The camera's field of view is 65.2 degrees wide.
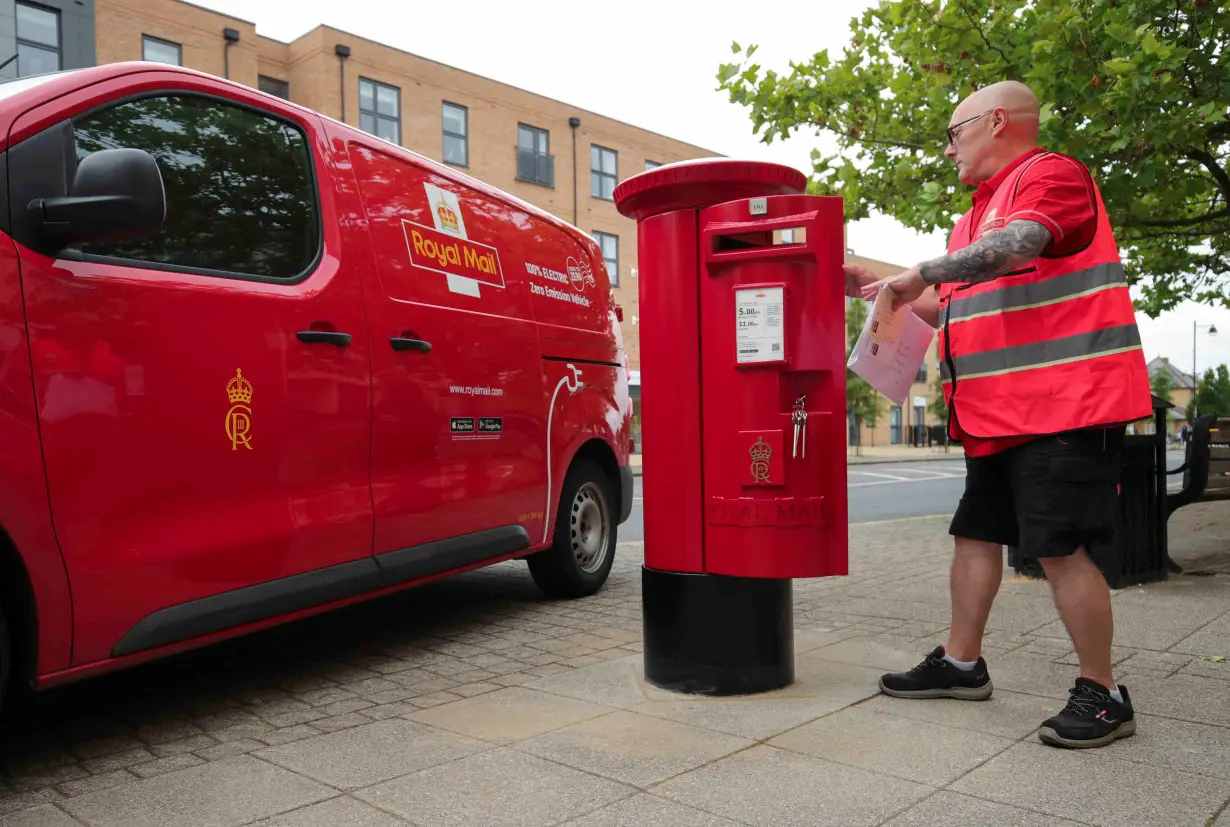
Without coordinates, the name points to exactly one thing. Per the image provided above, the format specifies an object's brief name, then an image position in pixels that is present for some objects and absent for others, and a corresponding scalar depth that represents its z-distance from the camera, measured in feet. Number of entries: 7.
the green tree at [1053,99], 20.75
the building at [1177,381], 377.09
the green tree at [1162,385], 253.44
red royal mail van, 8.60
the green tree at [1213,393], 220.64
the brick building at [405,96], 63.41
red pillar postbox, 10.88
